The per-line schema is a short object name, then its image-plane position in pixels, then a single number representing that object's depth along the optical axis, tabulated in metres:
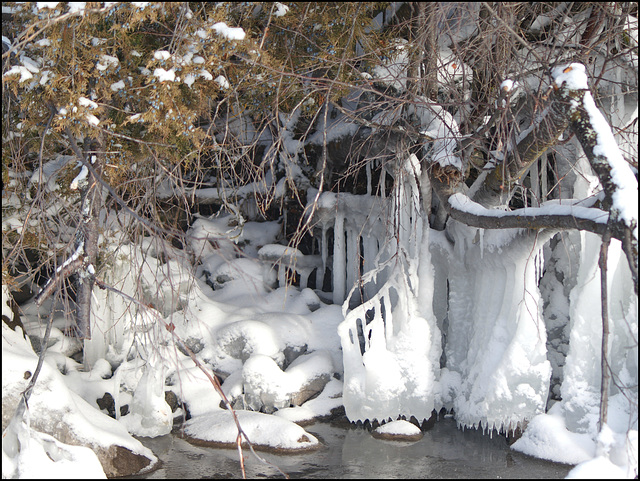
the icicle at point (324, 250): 9.05
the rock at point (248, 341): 8.33
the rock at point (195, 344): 8.52
